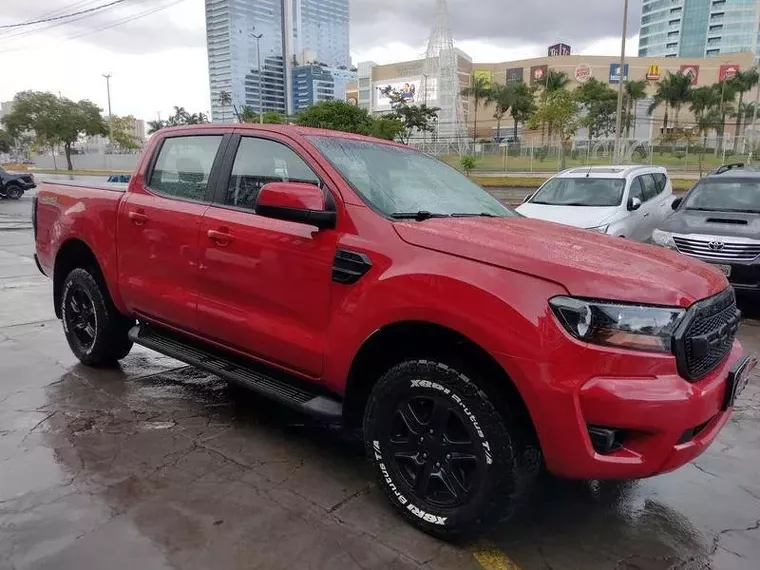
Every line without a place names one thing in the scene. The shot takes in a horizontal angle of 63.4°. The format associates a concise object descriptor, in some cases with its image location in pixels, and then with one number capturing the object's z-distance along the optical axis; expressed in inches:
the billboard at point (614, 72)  3897.6
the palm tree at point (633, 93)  2832.2
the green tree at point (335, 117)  1354.6
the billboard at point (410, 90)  3821.4
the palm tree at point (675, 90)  2682.1
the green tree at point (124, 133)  3520.7
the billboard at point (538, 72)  4113.2
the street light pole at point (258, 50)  1484.3
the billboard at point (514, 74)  4291.3
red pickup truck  90.7
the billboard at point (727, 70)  3733.8
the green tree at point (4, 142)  2906.0
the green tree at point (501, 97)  3139.8
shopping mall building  3981.3
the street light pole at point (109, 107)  2738.2
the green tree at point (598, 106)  2505.5
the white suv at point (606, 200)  371.2
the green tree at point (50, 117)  2203.5
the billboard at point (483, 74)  4330.2
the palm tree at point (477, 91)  3362.2
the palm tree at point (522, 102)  3073.3
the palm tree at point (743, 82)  2768.2
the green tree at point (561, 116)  1562.5
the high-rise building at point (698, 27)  5246.1
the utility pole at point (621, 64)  959.0
